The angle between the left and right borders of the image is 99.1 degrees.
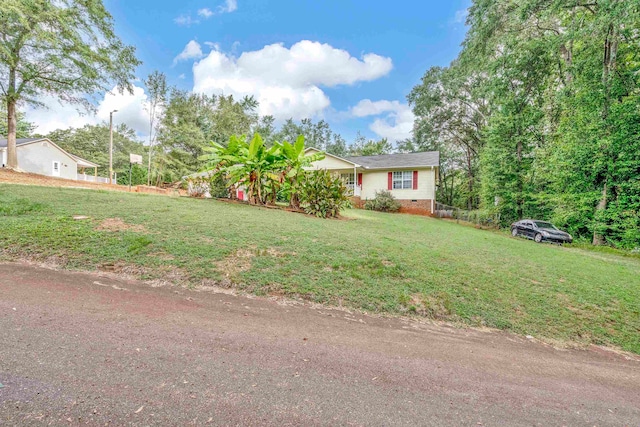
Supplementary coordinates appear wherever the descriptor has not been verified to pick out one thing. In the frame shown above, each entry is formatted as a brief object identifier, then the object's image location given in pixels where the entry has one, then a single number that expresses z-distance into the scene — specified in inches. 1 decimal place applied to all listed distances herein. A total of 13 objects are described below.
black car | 541.3
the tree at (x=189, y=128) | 1144.2
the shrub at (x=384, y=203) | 853.2
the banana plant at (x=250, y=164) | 460.1
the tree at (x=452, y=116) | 1030.4
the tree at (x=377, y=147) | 1661.8
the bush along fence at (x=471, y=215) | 812.7
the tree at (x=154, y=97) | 1073.5
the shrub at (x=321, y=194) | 466.6
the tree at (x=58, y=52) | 532.4
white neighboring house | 837.2
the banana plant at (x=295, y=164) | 464.1
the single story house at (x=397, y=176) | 874.1
